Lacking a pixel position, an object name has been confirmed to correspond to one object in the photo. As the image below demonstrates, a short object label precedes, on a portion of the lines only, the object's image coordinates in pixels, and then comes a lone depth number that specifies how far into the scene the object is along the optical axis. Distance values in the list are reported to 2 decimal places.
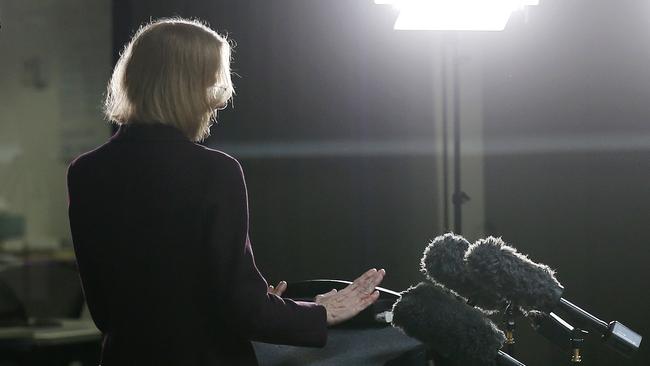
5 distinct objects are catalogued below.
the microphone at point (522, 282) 3.38
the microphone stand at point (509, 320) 3.47
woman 3.38
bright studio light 5.72
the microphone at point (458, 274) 3.43
